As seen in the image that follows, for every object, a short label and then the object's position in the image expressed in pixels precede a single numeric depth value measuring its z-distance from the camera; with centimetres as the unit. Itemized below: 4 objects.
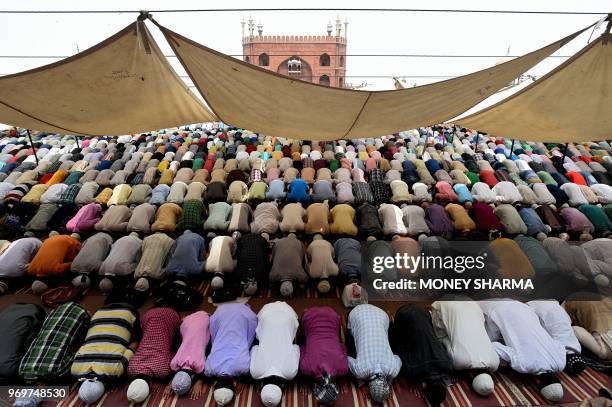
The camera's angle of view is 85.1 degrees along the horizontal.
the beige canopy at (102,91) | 301
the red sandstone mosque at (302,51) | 2922
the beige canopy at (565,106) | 343
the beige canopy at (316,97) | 301
